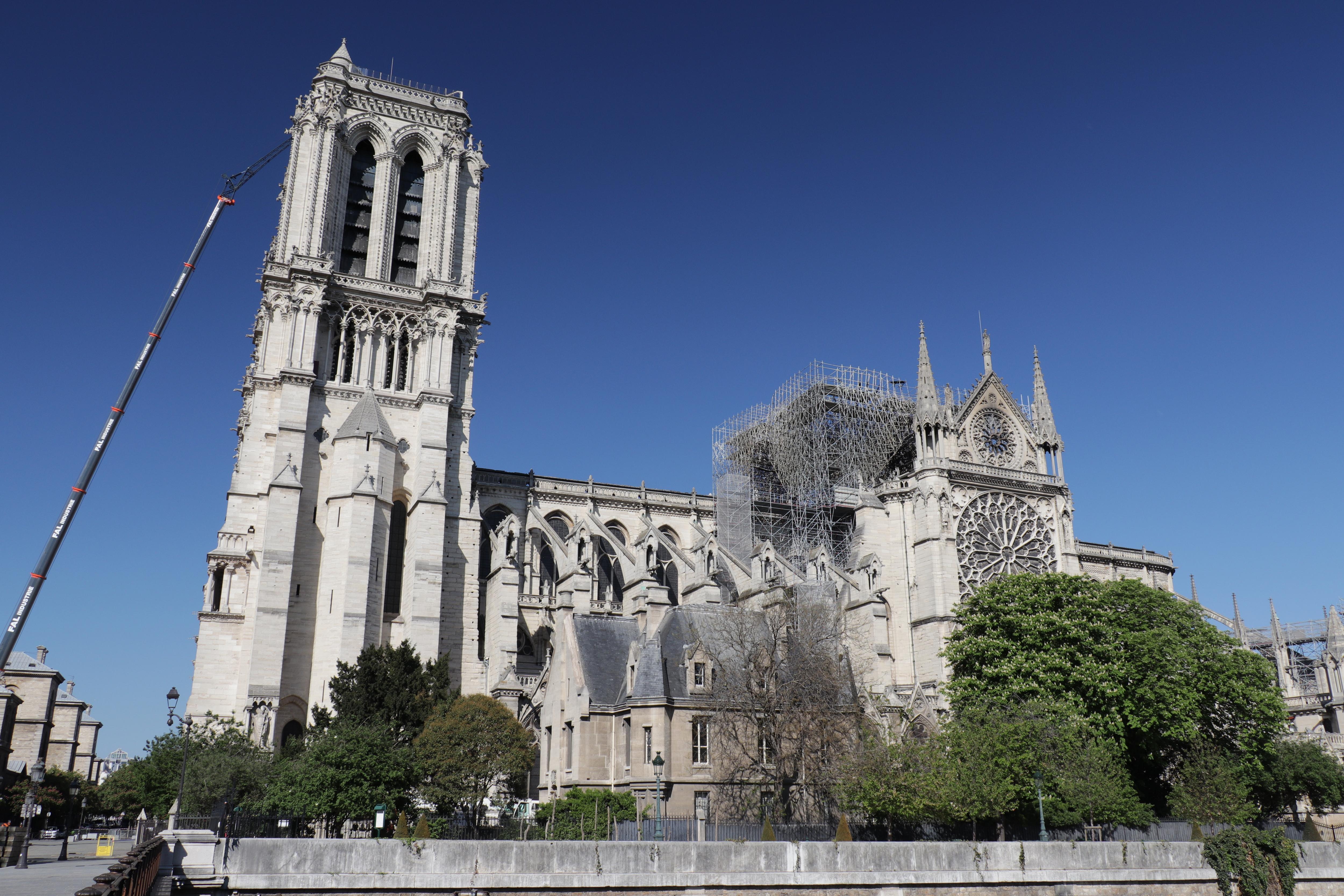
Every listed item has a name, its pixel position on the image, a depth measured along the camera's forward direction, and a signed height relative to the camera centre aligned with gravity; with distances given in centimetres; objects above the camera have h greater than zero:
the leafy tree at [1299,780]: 4031 -15
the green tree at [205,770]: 3269 +3
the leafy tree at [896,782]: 2886 -22
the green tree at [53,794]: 5169 -125
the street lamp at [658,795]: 2483 -57
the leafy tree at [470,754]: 3209 +56
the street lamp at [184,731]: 2496 +118
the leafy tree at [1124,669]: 3644 +373
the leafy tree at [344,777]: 2842 -17
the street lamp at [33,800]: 3259 -96
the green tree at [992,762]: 2909 +37
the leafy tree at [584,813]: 2847 -113
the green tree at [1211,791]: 3416 -52
